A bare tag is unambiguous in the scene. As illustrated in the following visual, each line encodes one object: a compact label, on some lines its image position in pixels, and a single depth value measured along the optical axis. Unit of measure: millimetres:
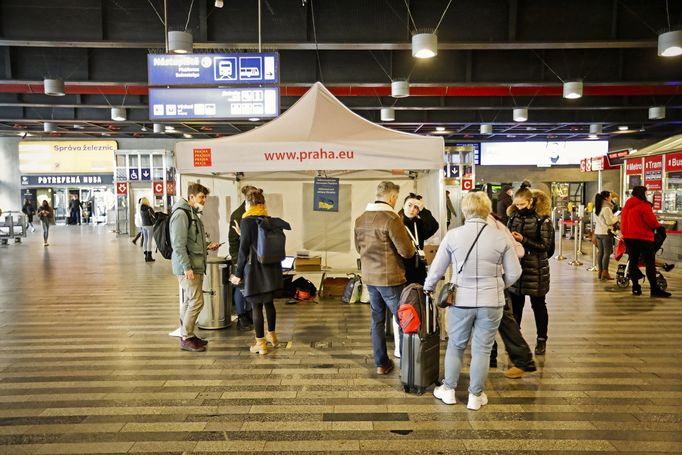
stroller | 8456
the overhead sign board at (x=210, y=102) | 7840
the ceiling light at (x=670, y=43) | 7883
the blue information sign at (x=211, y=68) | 7762
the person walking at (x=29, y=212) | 26016
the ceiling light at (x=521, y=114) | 16484
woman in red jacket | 8281
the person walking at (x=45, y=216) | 18156
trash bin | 6359
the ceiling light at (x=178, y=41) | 7914
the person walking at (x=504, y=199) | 9289
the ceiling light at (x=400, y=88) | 11600
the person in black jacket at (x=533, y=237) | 4906
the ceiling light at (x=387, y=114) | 16689
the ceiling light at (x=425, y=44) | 8266
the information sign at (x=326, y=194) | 8133
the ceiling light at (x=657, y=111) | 16406
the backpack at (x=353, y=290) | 7059
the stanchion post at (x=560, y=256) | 13419
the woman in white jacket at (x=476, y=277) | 3811
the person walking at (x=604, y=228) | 10055
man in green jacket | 5430
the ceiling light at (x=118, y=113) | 16492
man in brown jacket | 4500
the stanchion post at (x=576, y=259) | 12368
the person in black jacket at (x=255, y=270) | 5289
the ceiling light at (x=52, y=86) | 11070
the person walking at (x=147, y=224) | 13602
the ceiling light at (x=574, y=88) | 11508
